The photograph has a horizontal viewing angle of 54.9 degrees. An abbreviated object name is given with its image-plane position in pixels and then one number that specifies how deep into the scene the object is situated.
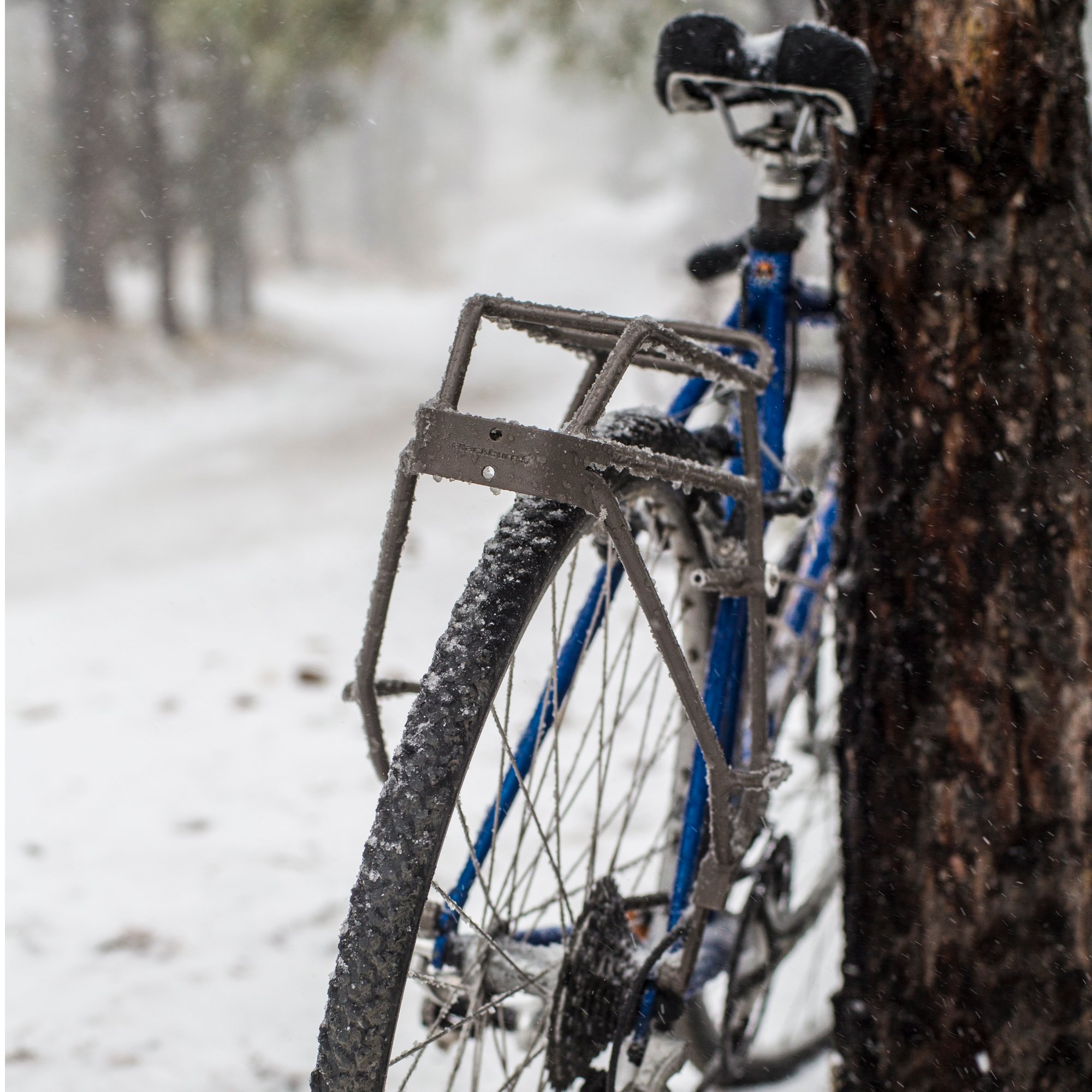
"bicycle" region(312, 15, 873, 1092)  1.13
